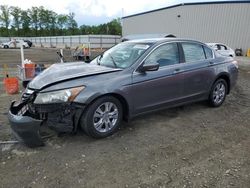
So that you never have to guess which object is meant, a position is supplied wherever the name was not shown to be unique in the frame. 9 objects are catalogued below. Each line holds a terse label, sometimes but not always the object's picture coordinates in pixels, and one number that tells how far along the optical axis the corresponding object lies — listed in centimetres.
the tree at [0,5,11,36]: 7650
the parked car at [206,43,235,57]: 1532
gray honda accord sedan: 364
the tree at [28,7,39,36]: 7981
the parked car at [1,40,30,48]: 4612
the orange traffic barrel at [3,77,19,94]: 723
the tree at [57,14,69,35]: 8484
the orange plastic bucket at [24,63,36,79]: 775
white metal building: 2552
